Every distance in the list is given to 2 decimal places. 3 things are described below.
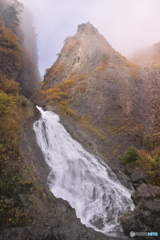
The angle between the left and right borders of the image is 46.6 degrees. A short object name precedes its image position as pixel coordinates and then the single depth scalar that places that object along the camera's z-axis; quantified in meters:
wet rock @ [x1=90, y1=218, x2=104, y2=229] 9.05
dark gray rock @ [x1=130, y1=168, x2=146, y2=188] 11.87
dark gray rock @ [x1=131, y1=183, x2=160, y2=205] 8.34
